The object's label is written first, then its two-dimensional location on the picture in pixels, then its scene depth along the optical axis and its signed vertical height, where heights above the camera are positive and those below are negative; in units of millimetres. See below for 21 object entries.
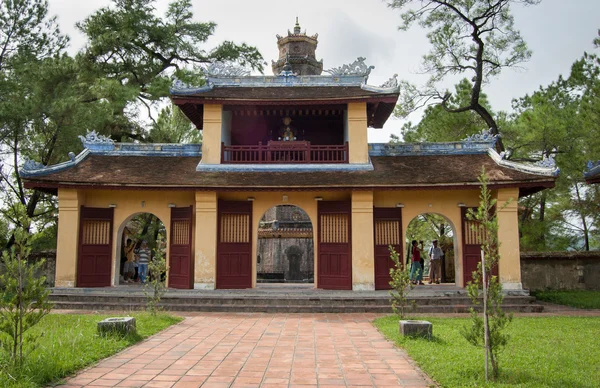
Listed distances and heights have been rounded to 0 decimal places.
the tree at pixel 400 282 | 9531 -441
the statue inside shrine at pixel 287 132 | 16234 +4130
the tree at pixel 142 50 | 20828 +9249
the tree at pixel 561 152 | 17062 +3726
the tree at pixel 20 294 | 5547 -392
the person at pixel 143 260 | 15952 -25
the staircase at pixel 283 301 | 11531 -997
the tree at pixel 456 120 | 21000 +5803
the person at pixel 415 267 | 15970 -267
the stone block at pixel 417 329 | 7652 -1069
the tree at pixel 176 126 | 22031 +6118
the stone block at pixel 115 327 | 7465 -999
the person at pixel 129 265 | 17562 -202
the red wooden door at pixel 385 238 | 13602 +562
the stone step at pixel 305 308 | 11461 -1122
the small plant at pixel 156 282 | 9758 -455
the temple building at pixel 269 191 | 13383 +1846
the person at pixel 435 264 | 17031 -208
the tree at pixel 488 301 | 5430 -482
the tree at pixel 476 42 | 18842 +8217
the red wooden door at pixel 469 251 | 13648 +201
